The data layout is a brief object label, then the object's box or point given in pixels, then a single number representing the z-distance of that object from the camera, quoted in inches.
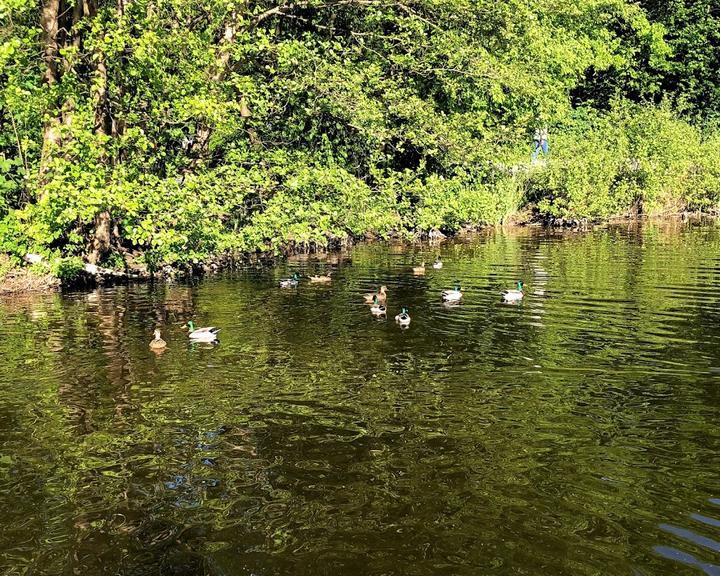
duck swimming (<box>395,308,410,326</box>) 685.4
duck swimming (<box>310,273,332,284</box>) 965.2
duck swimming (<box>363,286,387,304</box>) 766.5
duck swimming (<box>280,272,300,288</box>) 923.4
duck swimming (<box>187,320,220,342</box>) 613.9
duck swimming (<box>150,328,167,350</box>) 596.1
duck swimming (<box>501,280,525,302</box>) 807.1
